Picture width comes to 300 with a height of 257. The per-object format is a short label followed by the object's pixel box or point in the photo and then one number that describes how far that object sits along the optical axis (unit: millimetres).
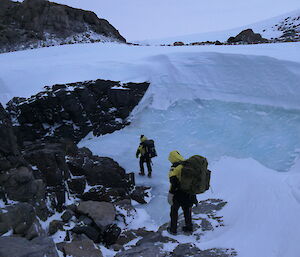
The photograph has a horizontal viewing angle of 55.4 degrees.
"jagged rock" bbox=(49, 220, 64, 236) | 6227
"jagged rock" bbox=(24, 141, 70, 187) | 8133
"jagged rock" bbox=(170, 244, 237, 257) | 4405
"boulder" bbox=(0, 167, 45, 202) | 6230
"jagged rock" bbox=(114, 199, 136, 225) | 7560
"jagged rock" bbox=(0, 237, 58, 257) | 4103
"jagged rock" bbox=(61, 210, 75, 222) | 6938
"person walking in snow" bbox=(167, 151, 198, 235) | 5225
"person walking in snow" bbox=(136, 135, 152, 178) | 9938
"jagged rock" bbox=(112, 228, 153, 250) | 6518
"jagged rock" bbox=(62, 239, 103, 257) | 5062
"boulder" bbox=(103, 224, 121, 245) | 6660
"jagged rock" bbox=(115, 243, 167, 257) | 4717
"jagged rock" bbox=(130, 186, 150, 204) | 8870
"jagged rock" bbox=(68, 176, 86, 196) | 8594
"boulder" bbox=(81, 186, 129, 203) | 8562
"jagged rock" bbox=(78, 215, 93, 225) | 6781
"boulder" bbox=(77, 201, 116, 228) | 6871
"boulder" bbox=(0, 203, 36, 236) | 5367
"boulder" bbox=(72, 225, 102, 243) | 6402
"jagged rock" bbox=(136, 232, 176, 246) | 5345
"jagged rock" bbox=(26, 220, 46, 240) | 5512
